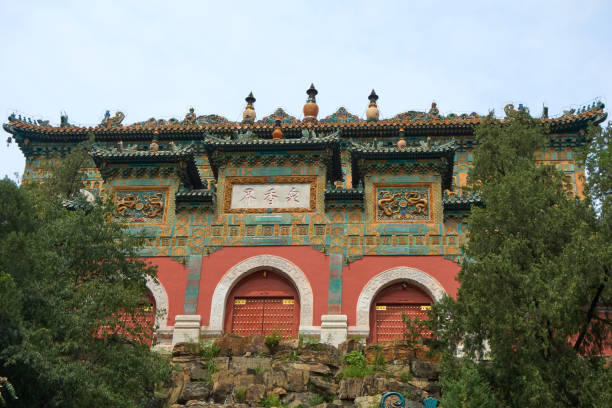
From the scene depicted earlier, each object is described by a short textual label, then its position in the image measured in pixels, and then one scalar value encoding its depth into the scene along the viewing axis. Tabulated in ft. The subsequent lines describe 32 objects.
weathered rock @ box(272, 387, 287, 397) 48.78
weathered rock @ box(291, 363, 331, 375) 51.29
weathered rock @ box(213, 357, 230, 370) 53.26
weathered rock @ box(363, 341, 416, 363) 53.67
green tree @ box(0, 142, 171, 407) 38.52
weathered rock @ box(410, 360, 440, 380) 50.39
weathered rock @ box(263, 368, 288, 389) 49.60
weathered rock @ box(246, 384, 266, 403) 48.06
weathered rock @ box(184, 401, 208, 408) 47.09
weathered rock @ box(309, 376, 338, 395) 48.96
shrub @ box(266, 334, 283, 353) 55.42
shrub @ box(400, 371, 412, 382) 50.06
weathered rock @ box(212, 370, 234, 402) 48.69
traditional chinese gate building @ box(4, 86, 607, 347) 62.18
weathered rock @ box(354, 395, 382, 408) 46.22
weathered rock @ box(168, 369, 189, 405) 49.01
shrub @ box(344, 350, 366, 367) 52.55
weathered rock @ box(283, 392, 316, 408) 47.60
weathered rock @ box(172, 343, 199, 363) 55.62
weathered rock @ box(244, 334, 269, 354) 54.89
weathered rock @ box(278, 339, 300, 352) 55.16
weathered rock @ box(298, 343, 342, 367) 52.95
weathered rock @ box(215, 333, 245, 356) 55.47
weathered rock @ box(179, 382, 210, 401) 48.55
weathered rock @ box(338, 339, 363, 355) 55.01
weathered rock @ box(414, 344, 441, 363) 52.67
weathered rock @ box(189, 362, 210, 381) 51.62
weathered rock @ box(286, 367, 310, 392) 49.34
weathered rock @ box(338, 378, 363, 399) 48.08
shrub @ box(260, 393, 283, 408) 47.57
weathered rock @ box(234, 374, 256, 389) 49.44
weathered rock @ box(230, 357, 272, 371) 52.75
